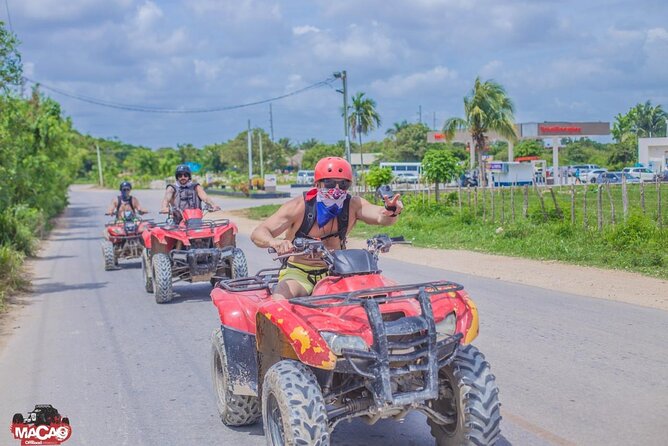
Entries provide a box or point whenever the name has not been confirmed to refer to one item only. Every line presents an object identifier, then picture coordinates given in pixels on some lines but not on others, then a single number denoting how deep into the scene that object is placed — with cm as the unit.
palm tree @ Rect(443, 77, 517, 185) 4438
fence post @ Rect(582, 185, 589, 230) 1884
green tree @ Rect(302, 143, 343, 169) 10119
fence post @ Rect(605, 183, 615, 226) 1832
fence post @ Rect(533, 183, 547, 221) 2108
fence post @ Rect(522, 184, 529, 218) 2238
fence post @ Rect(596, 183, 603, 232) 1820
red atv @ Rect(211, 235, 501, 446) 429
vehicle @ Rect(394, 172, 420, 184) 6421
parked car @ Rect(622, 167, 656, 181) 5122
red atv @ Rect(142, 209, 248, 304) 1219
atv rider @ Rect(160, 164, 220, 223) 1302
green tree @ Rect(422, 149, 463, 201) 3038
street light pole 4039
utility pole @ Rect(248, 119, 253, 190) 6628
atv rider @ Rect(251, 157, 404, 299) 561
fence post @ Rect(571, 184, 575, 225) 1948
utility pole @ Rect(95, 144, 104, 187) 11461
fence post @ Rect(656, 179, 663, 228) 1734
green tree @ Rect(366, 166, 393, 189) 3450
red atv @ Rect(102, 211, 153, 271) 1796
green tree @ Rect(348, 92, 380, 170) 5719
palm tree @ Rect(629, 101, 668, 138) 7081
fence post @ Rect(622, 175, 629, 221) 1914
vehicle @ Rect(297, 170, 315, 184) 7931
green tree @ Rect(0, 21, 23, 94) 1539
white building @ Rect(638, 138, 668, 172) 5944
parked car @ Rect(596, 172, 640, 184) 4703
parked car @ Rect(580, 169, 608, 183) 5708
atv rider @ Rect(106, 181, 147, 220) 1877
